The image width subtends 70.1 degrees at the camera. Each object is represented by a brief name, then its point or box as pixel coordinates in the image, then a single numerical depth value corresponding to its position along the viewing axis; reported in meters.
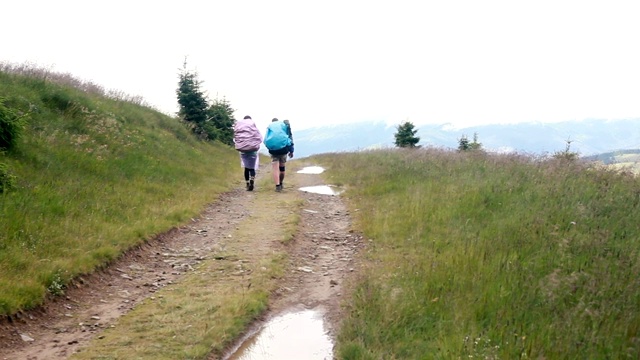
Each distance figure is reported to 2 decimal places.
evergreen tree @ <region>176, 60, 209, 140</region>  24.20
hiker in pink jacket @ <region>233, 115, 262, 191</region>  12.98
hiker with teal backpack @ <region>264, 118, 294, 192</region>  12.80
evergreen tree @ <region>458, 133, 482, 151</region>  32.50
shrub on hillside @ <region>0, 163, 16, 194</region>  6.78
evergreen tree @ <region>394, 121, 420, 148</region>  35.28
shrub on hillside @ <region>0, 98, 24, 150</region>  8.05
